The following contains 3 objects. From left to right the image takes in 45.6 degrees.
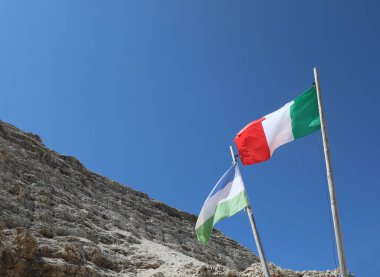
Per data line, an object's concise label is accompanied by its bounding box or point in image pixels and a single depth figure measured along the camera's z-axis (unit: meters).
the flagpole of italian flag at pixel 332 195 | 8.14
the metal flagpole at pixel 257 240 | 9.91
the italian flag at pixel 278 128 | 10.44
